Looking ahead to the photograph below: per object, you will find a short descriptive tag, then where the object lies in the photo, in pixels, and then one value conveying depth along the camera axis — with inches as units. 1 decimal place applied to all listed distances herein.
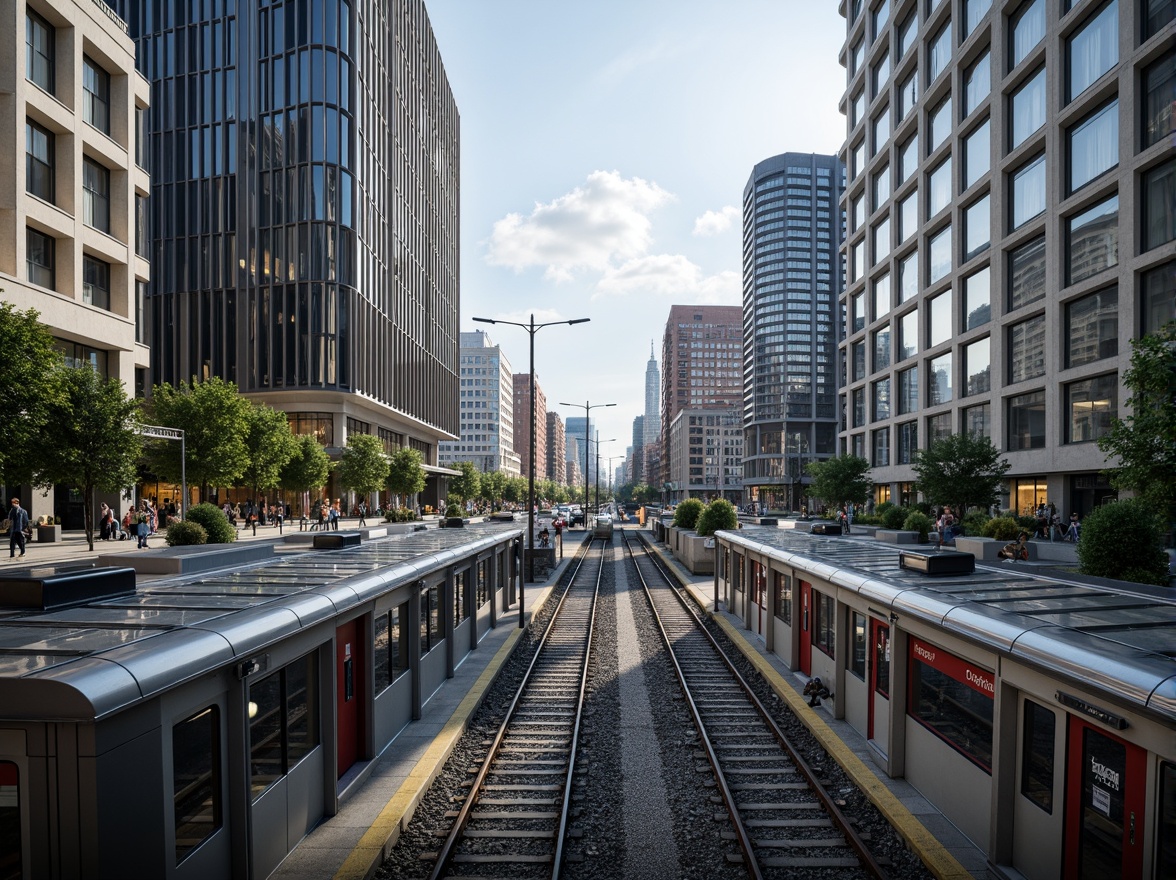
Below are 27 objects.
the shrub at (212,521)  731.4
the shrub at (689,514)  1600.6
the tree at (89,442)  850.8
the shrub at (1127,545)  621.6
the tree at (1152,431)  621.9
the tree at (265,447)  1470.2
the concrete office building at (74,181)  1032.8
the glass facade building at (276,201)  2246.6
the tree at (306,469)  1755.7
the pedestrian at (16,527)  911.0
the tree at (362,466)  2038.6
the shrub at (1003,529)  1056.8
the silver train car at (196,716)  182.4
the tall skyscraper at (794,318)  4945.9
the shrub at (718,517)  1259.8
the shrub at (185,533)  651.5
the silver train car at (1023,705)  212.7
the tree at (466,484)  3388.3
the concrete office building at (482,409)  6146.7
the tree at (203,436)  1197.7
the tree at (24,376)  631.8
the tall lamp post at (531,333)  981.7
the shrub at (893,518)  1238.9
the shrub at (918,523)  1067.9
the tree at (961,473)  1344.7
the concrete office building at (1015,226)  1202.6
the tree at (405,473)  2337.6
